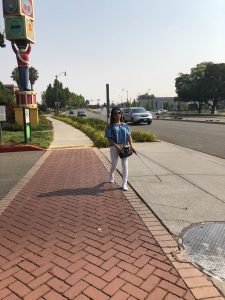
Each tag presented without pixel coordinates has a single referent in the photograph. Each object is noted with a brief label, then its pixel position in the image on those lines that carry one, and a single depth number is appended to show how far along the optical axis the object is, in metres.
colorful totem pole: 15.52
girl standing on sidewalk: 4.56
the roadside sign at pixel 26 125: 9.75
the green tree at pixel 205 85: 46.82
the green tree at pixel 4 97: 21.86
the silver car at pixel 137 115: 21.19
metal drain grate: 2.41
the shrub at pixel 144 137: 10.74
